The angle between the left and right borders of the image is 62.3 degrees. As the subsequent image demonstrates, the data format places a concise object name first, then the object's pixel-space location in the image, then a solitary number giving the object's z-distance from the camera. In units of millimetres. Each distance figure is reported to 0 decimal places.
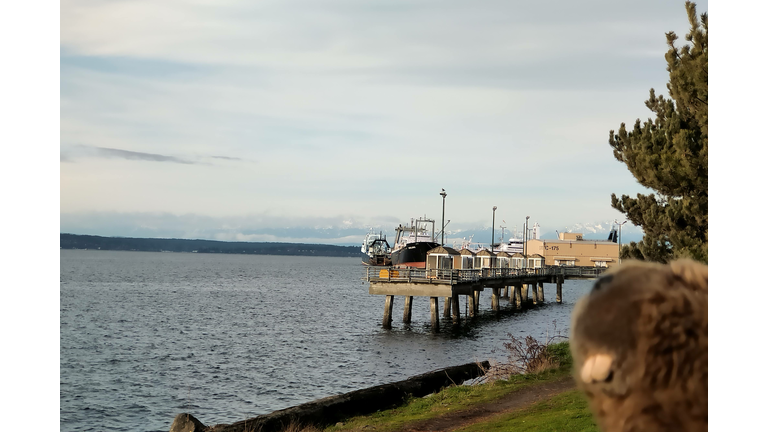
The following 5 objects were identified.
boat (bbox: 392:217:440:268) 77750
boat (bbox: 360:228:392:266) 122938
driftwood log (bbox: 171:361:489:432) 11899
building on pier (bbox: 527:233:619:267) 111500
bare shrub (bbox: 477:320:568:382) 18188
